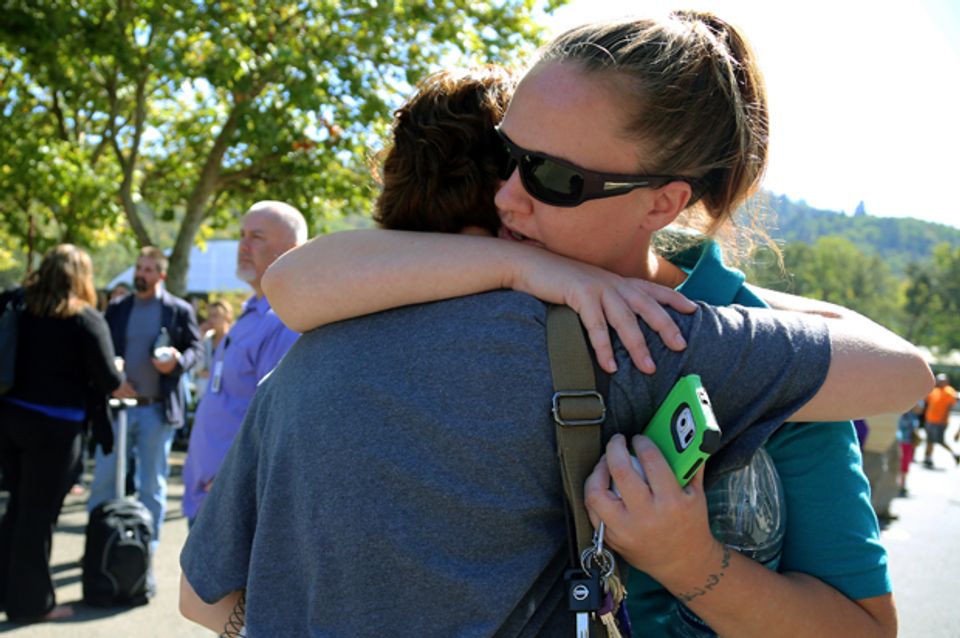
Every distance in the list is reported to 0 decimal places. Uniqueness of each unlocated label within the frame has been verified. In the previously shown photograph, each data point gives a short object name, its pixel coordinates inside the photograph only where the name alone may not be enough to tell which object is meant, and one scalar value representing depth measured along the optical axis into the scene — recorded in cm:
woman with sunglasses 125
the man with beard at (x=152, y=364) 671
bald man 434
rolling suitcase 582
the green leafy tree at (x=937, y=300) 9188
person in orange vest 1842
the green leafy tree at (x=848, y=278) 10325
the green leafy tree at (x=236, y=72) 1180
